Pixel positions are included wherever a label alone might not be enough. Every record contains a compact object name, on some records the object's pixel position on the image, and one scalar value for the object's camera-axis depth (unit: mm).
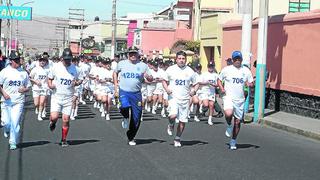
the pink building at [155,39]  63531
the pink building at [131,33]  74519
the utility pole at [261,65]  17594
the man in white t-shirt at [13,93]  10492
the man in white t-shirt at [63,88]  10797
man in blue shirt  11195
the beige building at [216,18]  31688
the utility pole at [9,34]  53144
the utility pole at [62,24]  122438
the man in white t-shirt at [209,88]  16828
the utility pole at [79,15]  102200
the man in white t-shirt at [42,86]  16484
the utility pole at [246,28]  18969
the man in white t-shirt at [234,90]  11094
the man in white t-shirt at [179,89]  11148
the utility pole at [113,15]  43188
